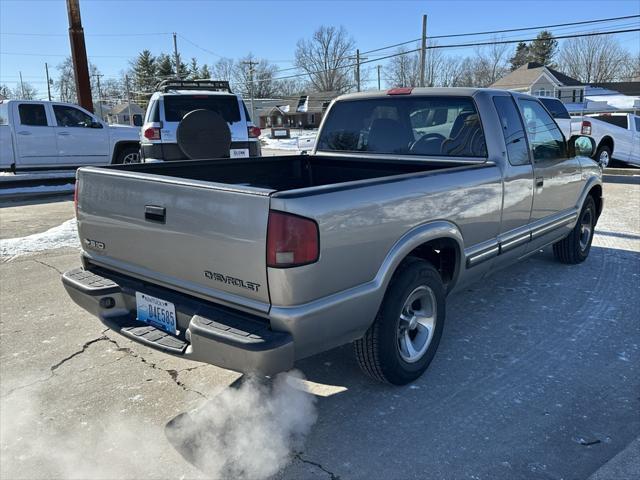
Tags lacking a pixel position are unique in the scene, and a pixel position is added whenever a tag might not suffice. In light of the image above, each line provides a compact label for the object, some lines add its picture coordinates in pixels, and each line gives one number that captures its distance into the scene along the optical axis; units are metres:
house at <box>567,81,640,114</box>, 38.62
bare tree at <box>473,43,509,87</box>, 77.25
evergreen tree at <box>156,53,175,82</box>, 70.38
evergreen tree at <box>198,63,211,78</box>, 75.47
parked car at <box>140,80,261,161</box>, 9.90
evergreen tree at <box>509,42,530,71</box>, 84.56
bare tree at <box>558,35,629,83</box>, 75.50
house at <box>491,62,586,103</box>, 48.03
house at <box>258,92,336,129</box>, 72.56
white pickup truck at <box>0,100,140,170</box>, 12.45
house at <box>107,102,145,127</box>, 87.67
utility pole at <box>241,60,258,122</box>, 62.98
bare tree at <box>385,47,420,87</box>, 72.06
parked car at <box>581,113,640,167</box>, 14.73
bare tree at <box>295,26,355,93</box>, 81.00
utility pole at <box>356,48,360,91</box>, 47.62
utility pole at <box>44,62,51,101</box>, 86.88
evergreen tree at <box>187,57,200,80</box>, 72.26
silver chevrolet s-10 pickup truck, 2.51
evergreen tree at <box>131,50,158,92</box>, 76.56
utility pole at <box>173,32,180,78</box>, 47.99
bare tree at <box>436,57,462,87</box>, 76.68
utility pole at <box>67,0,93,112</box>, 14.03
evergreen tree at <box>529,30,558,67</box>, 79.12
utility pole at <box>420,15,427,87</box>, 30.88
